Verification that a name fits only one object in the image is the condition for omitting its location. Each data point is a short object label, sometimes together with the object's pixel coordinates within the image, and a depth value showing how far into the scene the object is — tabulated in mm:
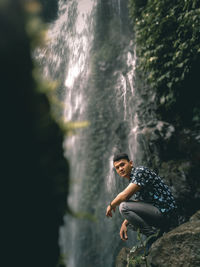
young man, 3371
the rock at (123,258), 4434
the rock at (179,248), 2832
